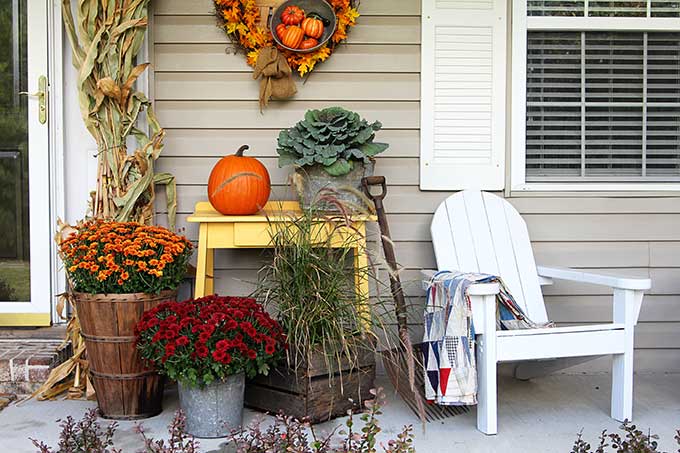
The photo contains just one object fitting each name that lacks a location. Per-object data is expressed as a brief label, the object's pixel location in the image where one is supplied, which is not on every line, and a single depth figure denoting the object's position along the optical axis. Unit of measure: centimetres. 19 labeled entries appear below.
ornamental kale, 324
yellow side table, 312
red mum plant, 265
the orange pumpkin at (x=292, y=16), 346
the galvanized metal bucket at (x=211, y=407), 275
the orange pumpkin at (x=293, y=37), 346
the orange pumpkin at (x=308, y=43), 350
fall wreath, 351
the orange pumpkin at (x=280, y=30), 347
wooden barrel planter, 289
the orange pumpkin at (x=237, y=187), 320
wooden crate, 284
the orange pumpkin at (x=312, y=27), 348
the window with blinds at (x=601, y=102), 367
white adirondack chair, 278
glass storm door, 352
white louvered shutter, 362
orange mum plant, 287
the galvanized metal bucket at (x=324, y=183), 328
